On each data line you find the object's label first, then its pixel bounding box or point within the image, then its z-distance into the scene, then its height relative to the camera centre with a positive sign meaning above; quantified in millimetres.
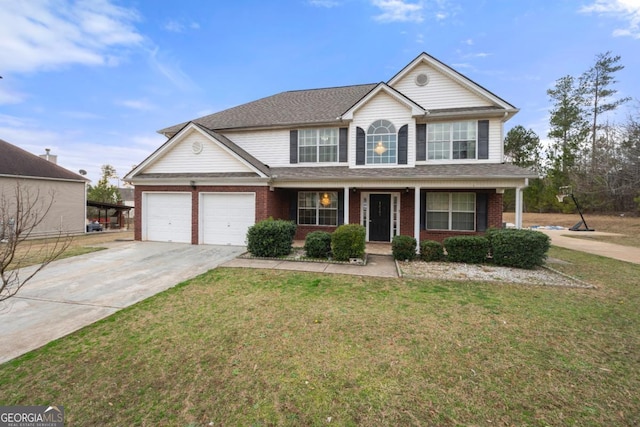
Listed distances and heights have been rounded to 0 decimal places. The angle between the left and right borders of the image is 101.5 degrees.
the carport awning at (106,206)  21219 +436
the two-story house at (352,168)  11039 +1992
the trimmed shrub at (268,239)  9297 -973
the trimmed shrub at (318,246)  9297 -1182
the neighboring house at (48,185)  14859 +1579
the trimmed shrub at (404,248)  9141 -1220
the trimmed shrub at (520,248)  8048 -1056
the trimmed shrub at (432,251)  9086 -1305
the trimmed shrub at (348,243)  8766 -1024
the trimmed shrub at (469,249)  8703 -1174
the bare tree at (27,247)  2481 -1605
